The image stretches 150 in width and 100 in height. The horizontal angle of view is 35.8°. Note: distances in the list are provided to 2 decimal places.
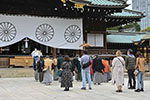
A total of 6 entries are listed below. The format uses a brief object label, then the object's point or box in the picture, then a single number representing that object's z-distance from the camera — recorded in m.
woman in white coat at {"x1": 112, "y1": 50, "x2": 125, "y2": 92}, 9.38
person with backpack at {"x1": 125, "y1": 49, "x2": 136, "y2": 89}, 10.02
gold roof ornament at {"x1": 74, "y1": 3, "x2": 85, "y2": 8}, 18.95
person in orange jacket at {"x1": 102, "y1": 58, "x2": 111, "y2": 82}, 12.73
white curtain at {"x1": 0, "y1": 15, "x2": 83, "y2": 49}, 18.61
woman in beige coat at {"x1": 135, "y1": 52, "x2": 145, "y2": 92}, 9.43
